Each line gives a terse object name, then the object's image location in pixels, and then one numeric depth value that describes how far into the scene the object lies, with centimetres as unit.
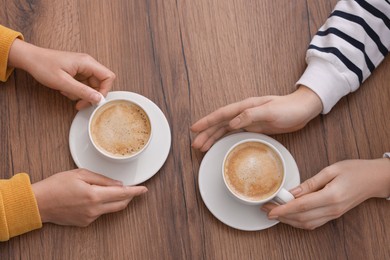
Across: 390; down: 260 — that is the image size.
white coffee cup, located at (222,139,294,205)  101
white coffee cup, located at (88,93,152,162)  102
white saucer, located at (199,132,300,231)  106
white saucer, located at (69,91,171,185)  105
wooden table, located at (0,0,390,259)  107
